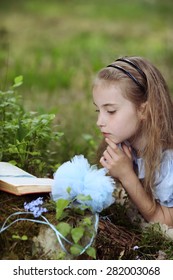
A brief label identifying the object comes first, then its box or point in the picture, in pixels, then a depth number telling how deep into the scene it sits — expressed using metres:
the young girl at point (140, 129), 3.20
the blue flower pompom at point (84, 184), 2.88
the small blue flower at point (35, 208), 2.84
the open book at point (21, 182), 2.88
